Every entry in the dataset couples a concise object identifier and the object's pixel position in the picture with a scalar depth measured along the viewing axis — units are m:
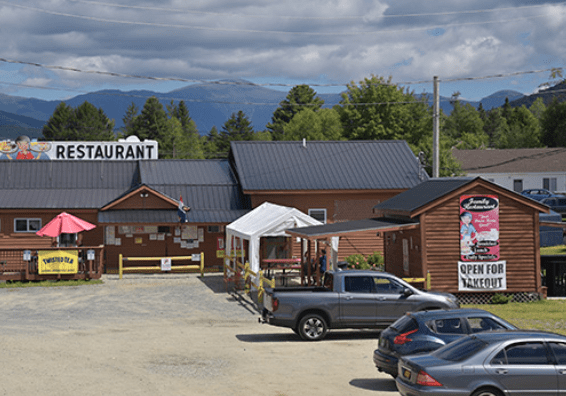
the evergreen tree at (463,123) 133.75
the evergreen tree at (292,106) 129.12
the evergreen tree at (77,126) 108.69
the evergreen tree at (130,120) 118.00
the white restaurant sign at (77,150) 44.78
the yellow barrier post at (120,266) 36.53
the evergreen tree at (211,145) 122.25
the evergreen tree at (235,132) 127.12
